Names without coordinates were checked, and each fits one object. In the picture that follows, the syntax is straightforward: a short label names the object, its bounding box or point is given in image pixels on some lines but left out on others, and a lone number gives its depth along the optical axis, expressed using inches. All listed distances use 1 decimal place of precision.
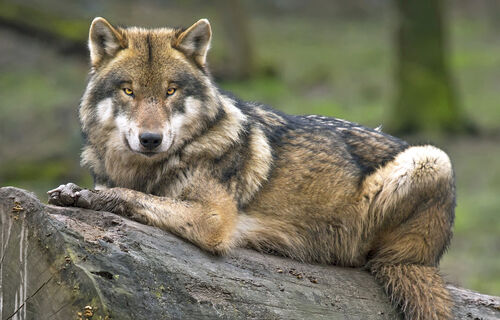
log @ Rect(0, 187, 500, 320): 374.9
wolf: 482.6
